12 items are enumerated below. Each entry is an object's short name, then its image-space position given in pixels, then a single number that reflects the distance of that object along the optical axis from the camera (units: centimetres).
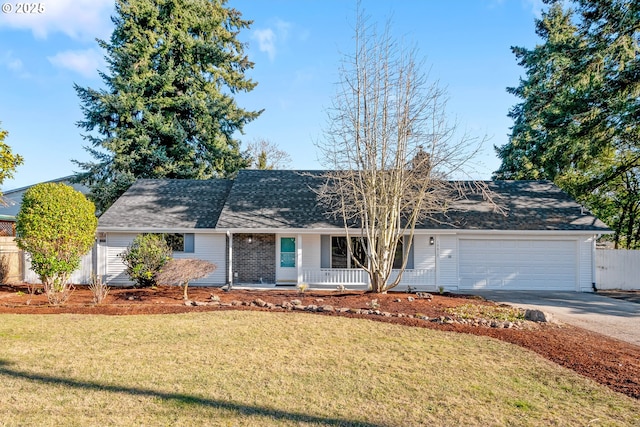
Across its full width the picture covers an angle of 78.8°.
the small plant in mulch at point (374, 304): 999
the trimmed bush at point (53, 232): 1130
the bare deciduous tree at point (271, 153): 3481
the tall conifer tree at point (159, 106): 2217
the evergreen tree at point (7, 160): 1284
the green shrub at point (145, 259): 1361
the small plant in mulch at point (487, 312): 908
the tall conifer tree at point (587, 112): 1474
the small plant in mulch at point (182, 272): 1115
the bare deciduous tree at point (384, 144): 1163
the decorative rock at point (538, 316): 880
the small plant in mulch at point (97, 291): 1039
